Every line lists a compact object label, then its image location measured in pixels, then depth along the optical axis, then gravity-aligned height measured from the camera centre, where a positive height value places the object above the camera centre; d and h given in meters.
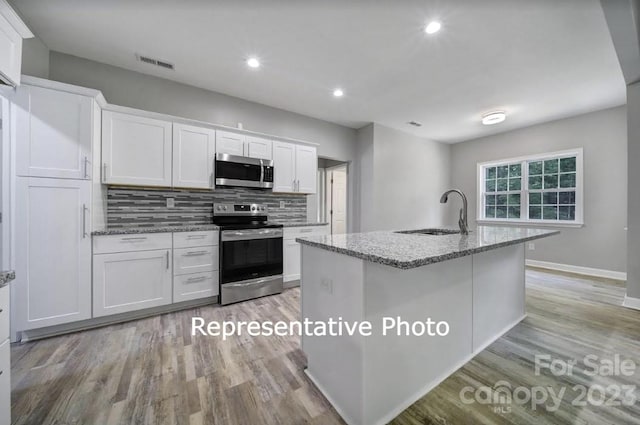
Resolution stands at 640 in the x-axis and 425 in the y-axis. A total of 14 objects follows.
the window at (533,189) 4.21 +0.46
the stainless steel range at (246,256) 2.82 -0.54
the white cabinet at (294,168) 3.55 +0.67
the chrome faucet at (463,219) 2.03 -0.05
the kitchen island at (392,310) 1.19 -0.57
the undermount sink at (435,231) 2.28 -0.17
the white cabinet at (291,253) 3.33 -0.55
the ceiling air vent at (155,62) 2.58 +1.60
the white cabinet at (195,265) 2.61 -0.58
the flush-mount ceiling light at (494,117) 3.76 +1.48
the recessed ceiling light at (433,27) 2.04 +1.56
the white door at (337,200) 5.87 +0.31
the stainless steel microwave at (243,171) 3.04 +0.52
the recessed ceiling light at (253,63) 2.60 +1.60
